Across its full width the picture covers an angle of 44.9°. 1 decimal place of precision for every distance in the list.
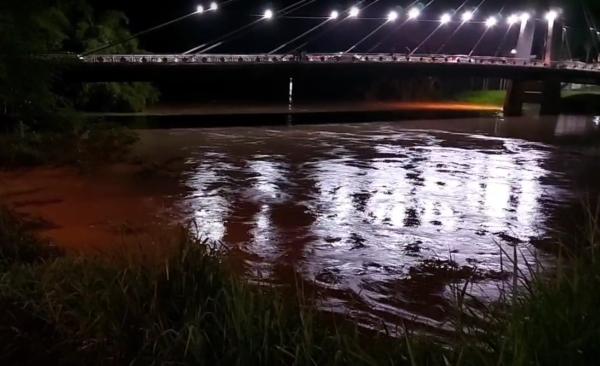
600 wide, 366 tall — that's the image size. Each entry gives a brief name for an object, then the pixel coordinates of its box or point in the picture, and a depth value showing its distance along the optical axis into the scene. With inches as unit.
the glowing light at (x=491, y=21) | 1932.8
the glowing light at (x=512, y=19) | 1932.8
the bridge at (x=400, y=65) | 1250.0
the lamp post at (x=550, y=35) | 1813.6
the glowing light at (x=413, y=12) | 1776.6
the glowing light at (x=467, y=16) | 1865.2
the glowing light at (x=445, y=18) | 1784.0
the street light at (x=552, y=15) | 1887.2
